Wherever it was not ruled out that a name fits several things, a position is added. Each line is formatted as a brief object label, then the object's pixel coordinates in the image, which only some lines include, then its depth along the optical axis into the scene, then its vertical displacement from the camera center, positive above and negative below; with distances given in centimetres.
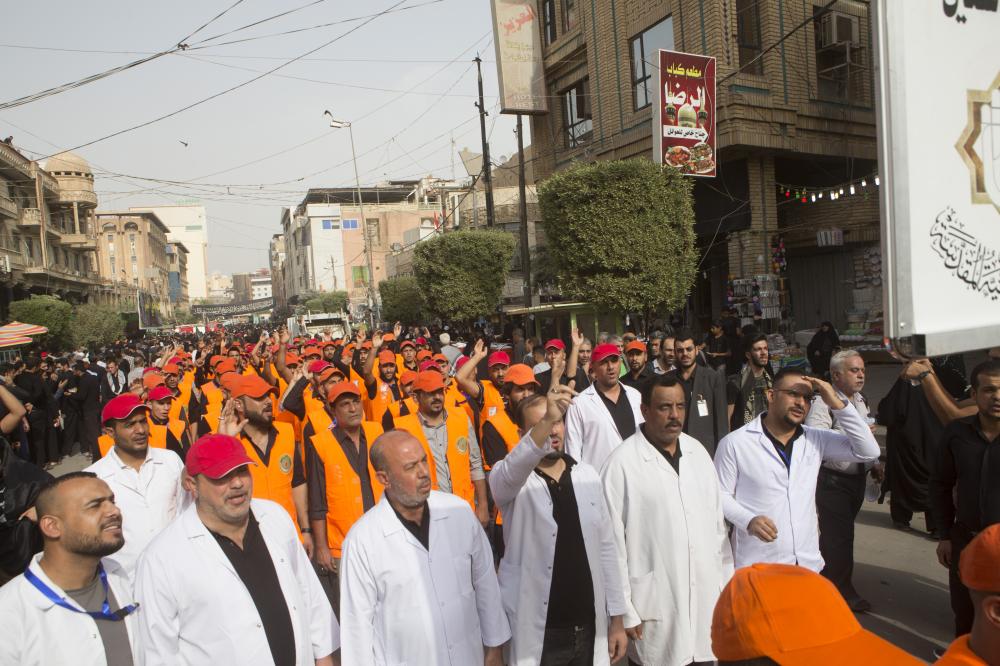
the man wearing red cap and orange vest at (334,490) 492 -124
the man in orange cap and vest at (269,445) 506 -93
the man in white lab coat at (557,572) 345 -135
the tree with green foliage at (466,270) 2384 +126
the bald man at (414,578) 299 -118
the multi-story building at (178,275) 12588 +1005
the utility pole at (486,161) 2469 +505
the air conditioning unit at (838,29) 1800 +661
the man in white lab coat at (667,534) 351 -123
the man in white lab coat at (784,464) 392 -104
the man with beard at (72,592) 273 -106
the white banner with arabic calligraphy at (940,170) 157 +25
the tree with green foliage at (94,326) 3600 +23
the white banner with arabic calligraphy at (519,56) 2250 +818
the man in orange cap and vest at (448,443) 538 -106
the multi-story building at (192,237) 18350 +2302
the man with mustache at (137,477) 412 -92
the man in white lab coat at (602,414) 508 -87
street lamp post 3606 +204
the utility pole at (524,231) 2181 +224
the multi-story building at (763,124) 1702 +432
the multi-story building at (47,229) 3831 +652
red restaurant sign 1513 +394
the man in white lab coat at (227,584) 287 -112
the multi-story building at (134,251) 8888 +1049
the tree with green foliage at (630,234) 1405 +126
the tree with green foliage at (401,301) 3525 +50
